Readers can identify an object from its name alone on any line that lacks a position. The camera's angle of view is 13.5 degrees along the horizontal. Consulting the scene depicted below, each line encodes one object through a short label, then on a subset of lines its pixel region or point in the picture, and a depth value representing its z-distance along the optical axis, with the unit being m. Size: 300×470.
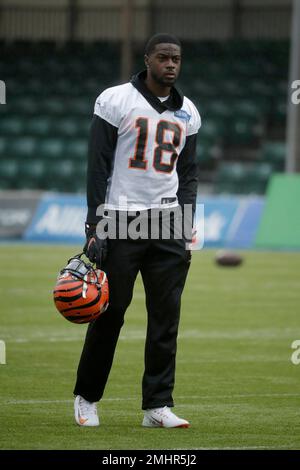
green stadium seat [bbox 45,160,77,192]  28.59
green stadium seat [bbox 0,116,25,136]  31.92
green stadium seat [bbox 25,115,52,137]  31.73
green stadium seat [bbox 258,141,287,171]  28.98
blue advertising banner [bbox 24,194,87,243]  22.83
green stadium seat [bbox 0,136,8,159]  30.88
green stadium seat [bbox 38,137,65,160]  30.56
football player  7.14
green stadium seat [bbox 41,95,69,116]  32.59
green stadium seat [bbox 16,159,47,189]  29.23
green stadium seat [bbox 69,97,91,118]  32.16
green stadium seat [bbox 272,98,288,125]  31.19
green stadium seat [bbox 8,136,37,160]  30.81
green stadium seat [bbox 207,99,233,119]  30.87
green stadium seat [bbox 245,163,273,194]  26.95
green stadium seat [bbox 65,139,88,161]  30.26
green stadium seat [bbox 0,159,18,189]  29.55
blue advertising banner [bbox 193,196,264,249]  21.92
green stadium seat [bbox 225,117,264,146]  30.64
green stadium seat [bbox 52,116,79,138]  31.38
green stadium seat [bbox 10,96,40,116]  32.94
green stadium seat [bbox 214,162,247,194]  27.16
